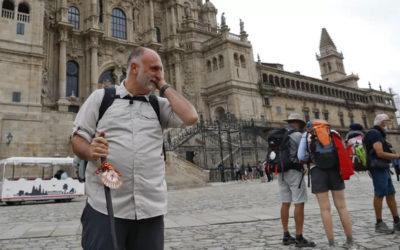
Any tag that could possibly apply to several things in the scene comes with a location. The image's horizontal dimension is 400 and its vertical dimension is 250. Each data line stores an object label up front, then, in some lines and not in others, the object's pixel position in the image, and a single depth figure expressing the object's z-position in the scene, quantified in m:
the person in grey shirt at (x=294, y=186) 4.44
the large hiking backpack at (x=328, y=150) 4.17
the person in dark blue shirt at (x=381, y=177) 4.92
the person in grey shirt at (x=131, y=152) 1.93
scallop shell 1.81
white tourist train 14.03
